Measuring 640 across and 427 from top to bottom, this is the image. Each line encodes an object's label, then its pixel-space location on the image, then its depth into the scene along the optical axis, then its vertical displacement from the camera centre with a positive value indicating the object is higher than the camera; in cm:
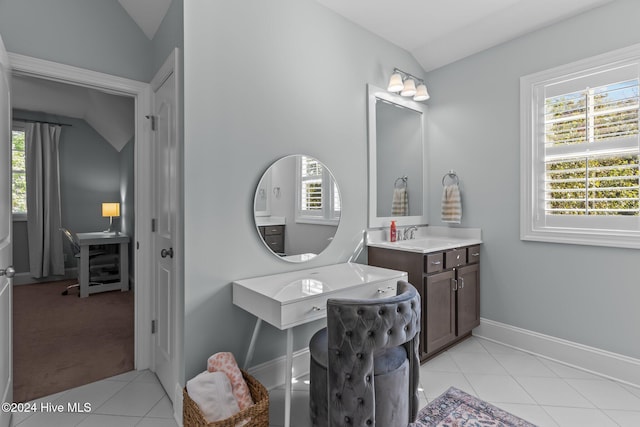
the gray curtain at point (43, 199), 516 +21
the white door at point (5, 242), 164 -15
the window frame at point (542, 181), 233 +25
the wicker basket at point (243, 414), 157 -99
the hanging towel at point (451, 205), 320 +7
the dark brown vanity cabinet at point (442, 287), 254 -62
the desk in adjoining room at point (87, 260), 452 -68
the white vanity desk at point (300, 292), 171 -45
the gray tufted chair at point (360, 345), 144 -58
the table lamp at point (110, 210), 496 +4
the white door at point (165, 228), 205 -11
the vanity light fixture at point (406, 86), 298 +116
